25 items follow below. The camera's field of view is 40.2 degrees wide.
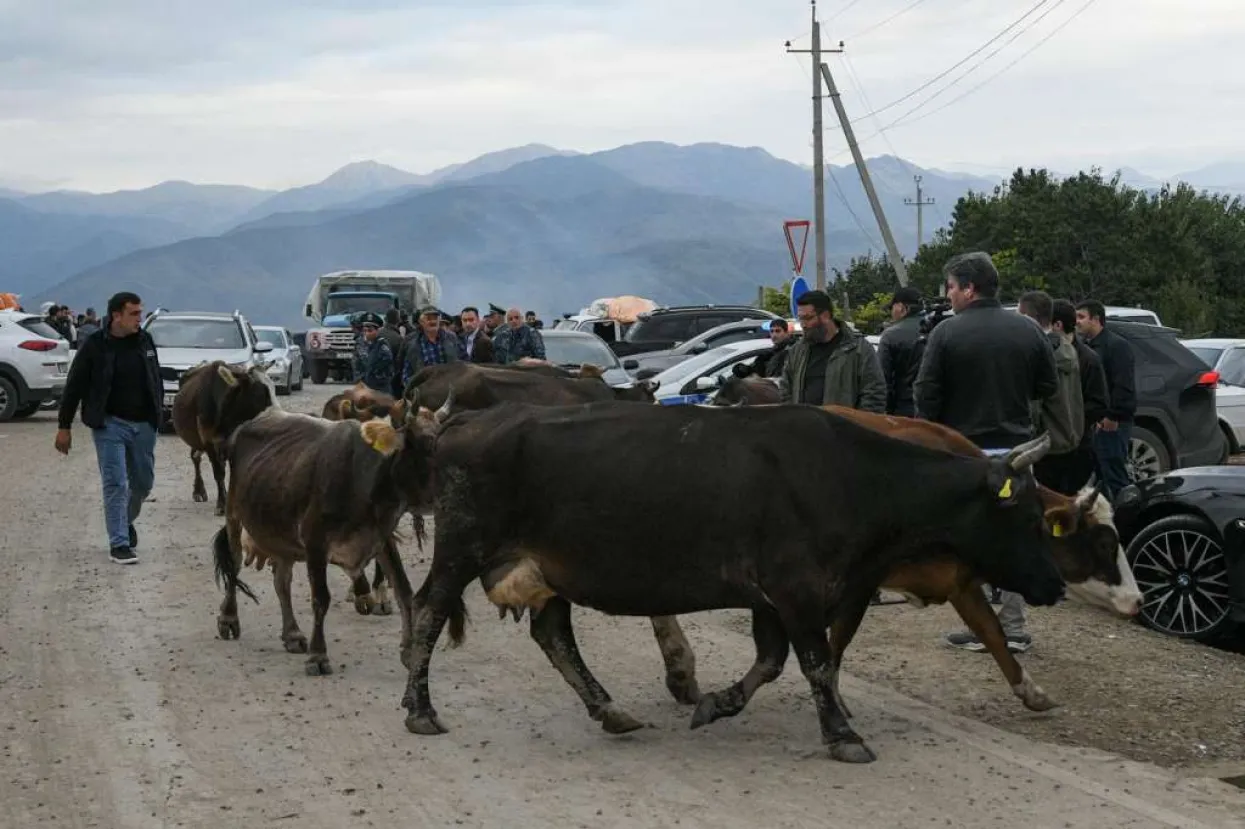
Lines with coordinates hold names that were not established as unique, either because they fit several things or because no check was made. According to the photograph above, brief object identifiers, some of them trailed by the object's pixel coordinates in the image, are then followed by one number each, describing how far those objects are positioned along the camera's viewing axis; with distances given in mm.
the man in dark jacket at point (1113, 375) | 13062
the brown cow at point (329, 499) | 9711
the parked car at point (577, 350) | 24094
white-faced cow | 8320
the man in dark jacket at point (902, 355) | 12414
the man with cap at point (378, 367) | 17984
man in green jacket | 10852
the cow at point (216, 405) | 13555
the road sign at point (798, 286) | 22953
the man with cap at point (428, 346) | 17375
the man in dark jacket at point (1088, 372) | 12062
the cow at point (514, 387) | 11984
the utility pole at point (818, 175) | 40219
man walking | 13609
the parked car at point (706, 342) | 27750
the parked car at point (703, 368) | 19469
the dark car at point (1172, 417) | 16656
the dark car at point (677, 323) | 32875
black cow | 7691
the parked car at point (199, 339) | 27125
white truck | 45250
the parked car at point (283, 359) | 35228
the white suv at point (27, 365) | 29266
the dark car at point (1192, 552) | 10766
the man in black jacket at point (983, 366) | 9508
